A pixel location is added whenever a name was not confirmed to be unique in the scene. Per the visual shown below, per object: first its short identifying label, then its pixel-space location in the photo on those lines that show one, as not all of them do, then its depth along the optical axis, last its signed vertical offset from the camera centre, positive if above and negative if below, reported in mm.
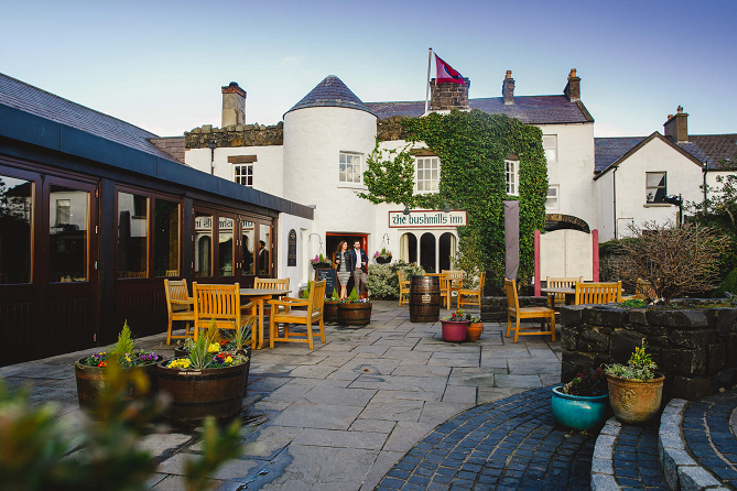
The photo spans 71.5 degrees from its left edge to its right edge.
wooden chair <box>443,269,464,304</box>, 14084 -604
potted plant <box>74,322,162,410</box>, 3990 -895
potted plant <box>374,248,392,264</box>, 17266 +40
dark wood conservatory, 6199 +392
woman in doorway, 13630 -272
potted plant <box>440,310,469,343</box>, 8164 -1126
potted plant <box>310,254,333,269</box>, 16266 -134
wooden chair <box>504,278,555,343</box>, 8172 -862
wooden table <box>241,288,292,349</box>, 7598 -634
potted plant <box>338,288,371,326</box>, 9977 -1073
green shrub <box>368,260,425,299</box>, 16750 -749
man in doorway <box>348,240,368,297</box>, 13945 -219
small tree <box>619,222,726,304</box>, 6000 -16
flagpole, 18423 +6811
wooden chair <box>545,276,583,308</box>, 10383 -541
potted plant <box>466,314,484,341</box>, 8281 -1123
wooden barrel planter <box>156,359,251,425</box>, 4008 -1065
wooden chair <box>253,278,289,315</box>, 9734 -487
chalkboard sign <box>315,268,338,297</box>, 15748 -561
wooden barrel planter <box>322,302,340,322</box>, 10547 -1099
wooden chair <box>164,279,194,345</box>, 7457 -672
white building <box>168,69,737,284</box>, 17078 +3533
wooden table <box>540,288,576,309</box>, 9053 -658
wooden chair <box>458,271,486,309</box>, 13480 -917
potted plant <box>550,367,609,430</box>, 3938 -1116
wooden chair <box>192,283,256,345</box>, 7020 -671
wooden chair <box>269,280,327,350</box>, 7582 -873
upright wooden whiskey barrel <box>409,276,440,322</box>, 10594 -850
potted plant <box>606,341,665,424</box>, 3654 -963
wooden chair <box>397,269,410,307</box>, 15016 -881
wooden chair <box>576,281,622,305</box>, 8148 -525
